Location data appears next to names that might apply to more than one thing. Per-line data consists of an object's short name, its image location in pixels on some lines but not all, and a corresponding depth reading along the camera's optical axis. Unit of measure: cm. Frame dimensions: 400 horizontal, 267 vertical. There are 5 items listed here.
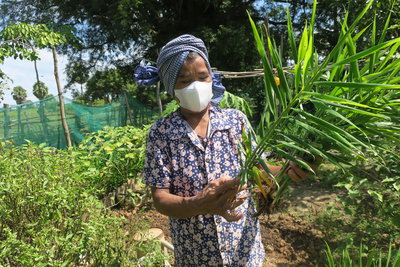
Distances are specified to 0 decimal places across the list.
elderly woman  114
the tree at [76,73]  1241
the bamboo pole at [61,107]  568
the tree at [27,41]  531
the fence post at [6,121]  557
